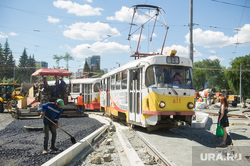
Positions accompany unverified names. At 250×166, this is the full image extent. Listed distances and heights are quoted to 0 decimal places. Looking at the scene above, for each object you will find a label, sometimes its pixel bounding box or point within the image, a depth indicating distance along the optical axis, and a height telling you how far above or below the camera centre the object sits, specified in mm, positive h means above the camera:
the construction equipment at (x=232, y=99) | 33597 -1627
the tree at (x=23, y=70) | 93481 +6696
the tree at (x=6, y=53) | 91050 +13011
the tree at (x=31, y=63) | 97738 +10390
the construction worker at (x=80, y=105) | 18297 -1215
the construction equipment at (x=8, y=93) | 22516 -426
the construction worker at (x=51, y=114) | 7121 -737
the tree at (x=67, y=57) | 84688 +10311
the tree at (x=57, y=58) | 85625 +10120
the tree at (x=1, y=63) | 77331 +7742
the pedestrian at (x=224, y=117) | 8047 -943
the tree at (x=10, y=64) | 82219 +8275
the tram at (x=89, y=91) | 23312 -279
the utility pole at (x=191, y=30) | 13859 +3251
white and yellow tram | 9312 -126
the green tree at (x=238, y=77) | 59781 +2407
